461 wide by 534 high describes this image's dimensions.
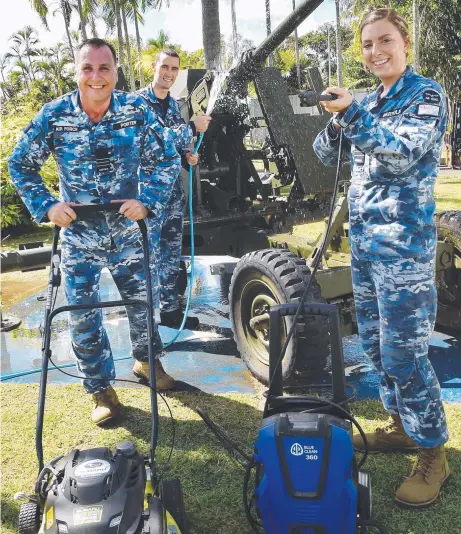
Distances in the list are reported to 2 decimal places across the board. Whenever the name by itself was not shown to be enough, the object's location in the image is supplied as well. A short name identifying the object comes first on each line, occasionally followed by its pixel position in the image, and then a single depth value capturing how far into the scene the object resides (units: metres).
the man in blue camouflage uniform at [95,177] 3.23
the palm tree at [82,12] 28.05
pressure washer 2.27
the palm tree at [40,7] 31.03
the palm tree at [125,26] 25.22
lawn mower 1.98
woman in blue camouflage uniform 2.46
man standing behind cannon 4.82
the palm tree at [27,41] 66.56
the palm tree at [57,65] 36.75
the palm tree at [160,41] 38.00
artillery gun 3.85
